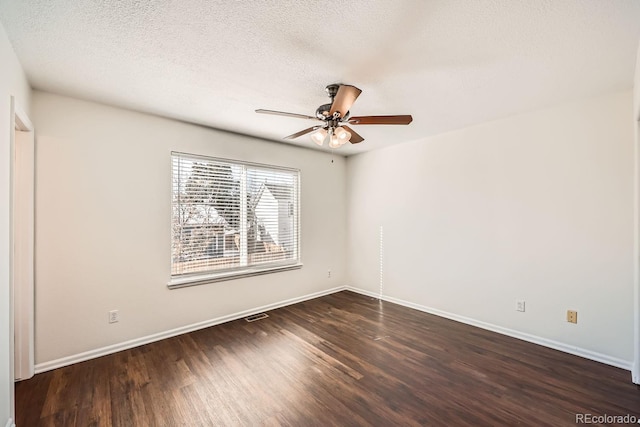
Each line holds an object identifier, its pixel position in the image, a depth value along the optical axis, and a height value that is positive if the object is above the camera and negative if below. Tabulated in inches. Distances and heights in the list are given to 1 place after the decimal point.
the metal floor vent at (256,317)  138.6 -53.2
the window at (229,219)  124.9 -2.4
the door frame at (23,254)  86.2 -12.5
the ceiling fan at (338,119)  83.0 +30.8
